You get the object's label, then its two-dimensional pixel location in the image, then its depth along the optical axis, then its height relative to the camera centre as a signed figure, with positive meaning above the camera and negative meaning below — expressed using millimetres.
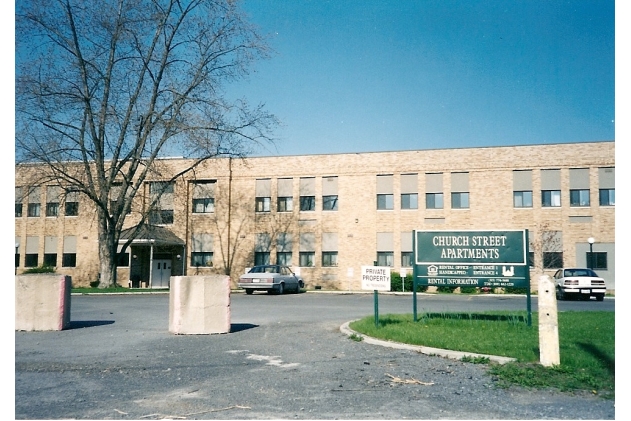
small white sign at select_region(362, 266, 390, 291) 11234 -481
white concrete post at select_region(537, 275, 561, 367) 7020 -922
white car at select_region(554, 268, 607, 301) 22984 -1293
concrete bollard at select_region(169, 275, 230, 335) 10539 -1014
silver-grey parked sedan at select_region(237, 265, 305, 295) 26344 -1263
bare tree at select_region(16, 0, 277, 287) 25812 +6431
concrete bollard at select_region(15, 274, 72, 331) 11102 -1021
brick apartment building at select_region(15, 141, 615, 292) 34406 +2982
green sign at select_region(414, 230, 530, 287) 11969 -48
